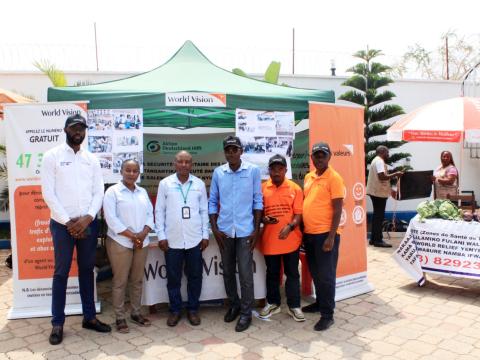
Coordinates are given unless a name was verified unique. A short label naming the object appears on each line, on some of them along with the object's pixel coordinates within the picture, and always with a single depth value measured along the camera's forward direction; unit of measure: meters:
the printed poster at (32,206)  4.62
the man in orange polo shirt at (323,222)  4.11
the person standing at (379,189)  7.57
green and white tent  4.87
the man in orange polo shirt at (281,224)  4.26
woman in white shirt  4.09
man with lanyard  4.23
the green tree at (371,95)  9.67
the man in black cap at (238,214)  4.21
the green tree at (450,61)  19.84
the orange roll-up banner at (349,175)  5.11
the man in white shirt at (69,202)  3.86
